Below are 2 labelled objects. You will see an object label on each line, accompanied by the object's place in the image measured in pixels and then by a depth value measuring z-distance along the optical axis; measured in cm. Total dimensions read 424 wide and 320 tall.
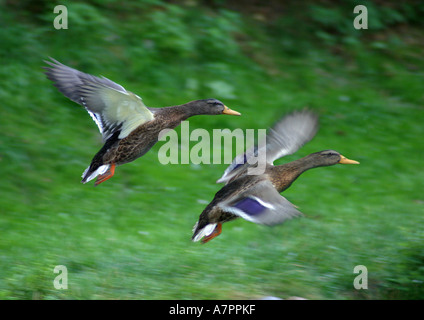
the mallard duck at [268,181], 810
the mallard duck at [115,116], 877
